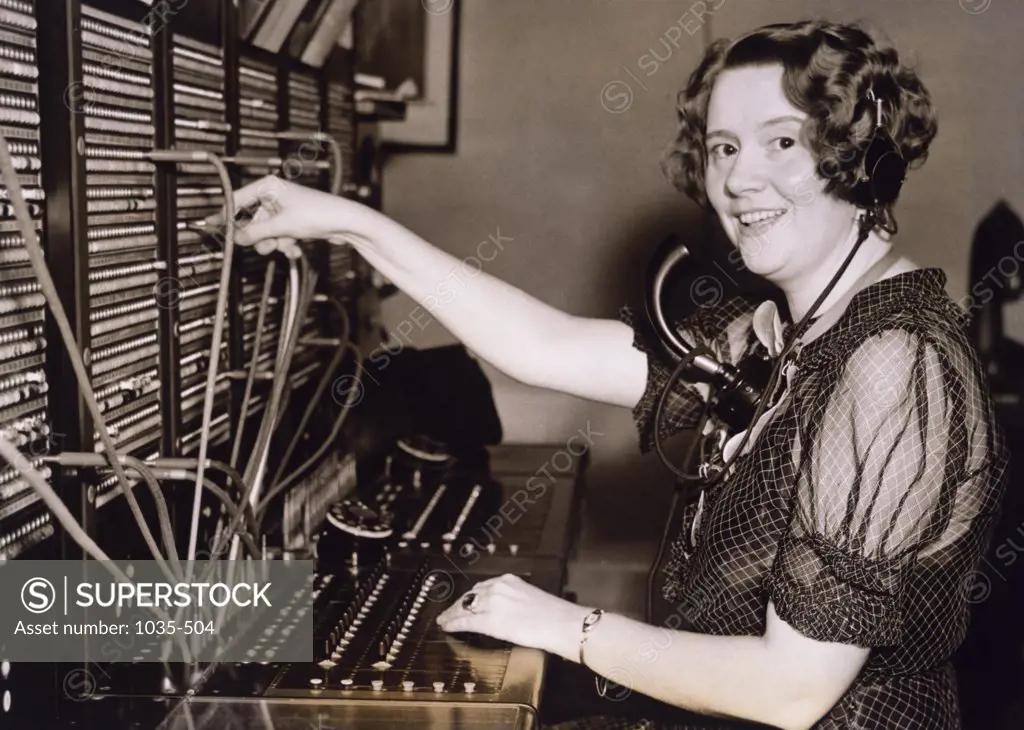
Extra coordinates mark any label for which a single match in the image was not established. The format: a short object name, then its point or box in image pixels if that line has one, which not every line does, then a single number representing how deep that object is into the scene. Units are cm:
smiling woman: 113
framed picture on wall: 241
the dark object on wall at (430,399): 242
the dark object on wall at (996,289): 239
